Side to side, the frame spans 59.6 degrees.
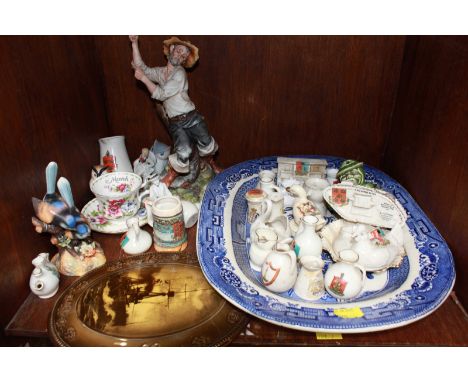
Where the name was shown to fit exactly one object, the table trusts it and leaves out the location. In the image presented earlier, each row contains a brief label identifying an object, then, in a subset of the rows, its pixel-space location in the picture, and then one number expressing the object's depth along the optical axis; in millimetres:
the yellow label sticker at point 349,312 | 898
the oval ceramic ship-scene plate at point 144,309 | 909
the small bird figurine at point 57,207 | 989
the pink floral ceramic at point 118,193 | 1214
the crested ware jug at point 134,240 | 1173
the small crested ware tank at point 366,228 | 1042
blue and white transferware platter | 878
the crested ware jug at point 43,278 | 999
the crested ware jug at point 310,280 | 981
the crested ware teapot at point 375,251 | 1037
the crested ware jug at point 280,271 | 965
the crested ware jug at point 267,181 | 1336
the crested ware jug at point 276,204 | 1205
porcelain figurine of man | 1266
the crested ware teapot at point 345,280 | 967
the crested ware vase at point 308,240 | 1073
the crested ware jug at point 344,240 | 1083
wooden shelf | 927
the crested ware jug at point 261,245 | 1063
